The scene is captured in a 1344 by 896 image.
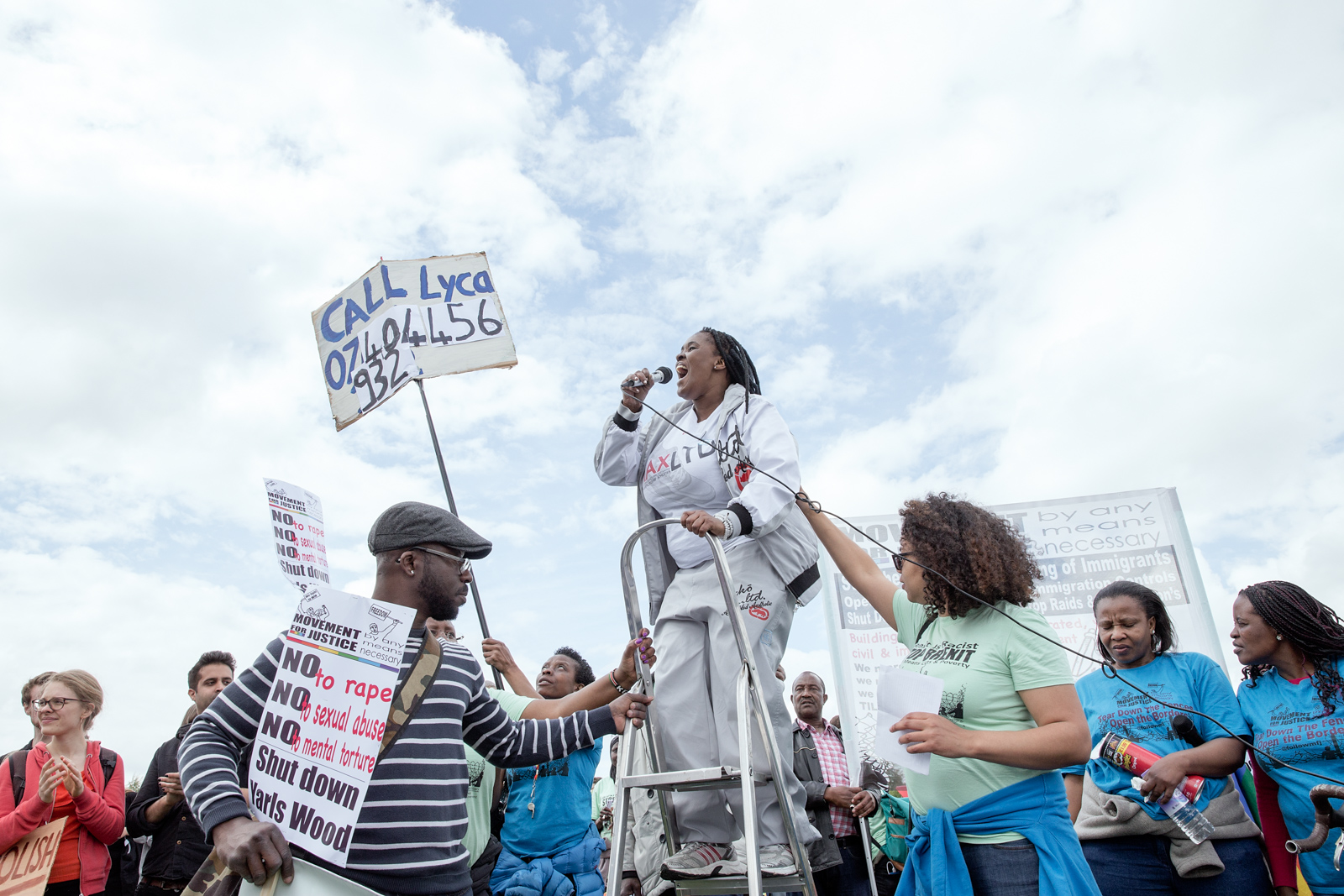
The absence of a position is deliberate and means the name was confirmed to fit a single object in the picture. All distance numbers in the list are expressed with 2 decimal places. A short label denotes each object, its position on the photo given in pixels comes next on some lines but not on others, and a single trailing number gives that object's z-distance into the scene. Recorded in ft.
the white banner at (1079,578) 21.95
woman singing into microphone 10.09
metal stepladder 8.38
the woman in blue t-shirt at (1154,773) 10.59
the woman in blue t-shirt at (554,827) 14.66
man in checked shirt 12.05
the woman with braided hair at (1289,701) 10.34
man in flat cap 6.24
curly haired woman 7.68
